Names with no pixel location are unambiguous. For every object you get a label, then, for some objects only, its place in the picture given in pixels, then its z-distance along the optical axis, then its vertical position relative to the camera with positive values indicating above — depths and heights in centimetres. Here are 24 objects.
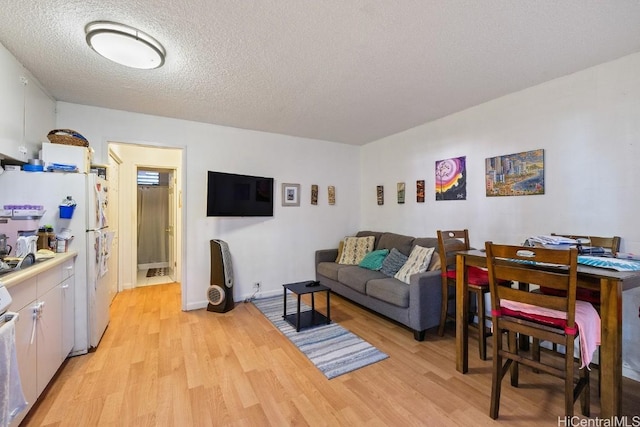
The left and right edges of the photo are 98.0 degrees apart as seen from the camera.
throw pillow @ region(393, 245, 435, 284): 301 -56
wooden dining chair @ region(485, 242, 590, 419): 143 -54
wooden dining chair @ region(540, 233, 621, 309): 182 -25
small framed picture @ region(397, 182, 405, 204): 400 +30
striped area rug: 222 -121
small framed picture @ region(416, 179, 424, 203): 371 +30
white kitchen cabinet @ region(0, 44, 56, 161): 194 +82
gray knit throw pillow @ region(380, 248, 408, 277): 337 -61
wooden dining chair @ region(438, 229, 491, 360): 228 -58
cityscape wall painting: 256 +38
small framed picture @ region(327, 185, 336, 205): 457 +31
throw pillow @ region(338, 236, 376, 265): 408 -54
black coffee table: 292 -117
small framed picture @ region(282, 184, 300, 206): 416 +28
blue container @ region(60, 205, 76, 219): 223 +1
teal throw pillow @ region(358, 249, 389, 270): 362 -62
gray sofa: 263 -82
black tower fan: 333 -81
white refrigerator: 217 -7
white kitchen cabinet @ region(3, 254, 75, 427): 154 -71
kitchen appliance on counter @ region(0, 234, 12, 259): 180 -23
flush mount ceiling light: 171 +109
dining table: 141 -58
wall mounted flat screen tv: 350 +24
